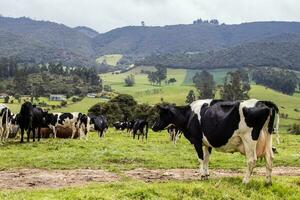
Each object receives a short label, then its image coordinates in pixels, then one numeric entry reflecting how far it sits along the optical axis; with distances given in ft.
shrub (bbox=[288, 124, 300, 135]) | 275.26
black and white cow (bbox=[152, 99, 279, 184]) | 48.93
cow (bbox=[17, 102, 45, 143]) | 102.12
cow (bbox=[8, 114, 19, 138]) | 116.60
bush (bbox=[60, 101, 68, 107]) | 432.05
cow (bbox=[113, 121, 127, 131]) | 204.64
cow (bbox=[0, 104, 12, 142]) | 99.61
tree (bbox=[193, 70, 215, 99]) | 456.08
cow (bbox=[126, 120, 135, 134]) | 178.56
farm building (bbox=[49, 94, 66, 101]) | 492.54
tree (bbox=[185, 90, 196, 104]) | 476.95
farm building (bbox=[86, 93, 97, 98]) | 537.81
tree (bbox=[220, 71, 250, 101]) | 401.08
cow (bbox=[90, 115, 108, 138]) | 149.12
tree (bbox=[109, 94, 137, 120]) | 299.58
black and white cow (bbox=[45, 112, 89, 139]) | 120.67
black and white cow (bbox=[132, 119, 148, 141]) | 142.72
